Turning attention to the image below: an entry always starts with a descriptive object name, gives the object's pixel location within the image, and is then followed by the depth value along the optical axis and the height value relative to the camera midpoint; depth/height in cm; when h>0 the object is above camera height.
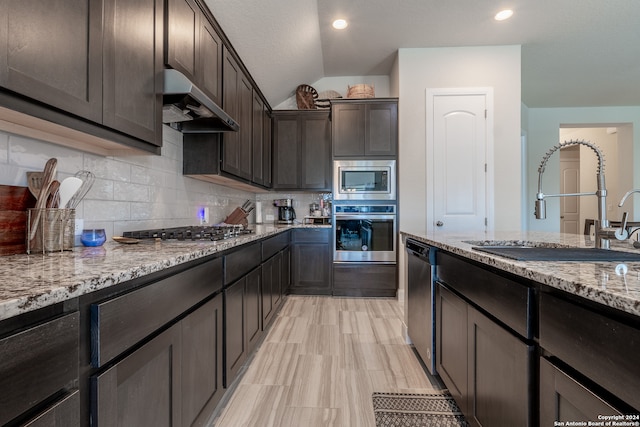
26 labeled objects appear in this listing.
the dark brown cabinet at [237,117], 231 +88
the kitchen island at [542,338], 57 -33
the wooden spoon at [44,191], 103 +8
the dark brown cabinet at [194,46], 154 +103
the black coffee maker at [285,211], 403 +5
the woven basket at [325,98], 392 +158
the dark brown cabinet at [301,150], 386 +86
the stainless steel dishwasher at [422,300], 167 -54
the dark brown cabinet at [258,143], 311 +80
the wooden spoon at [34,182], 108 +12
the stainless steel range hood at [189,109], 146 +62
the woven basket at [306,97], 398 +162
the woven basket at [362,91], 359 +154
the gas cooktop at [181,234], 157 -11
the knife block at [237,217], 293 -3
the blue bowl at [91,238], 127 -11
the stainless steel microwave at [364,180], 347 +42
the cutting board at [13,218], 99 -2
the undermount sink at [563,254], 94 -14
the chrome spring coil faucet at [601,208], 125 +3
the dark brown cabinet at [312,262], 359 -59
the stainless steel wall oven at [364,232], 346 -21
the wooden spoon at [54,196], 110 +7
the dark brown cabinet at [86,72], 79 +48
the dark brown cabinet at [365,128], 349 +106
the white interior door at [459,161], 332 +62
